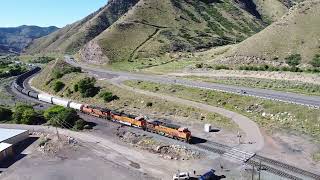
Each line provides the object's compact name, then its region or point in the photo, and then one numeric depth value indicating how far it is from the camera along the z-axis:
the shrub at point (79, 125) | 51.91
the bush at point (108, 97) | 66.50
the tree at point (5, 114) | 59.44
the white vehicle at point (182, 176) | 33.73
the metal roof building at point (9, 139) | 42.93
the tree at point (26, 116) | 56.25
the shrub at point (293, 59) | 74.16
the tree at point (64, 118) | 52.76
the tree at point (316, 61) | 71.53
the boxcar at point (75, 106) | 59.85
